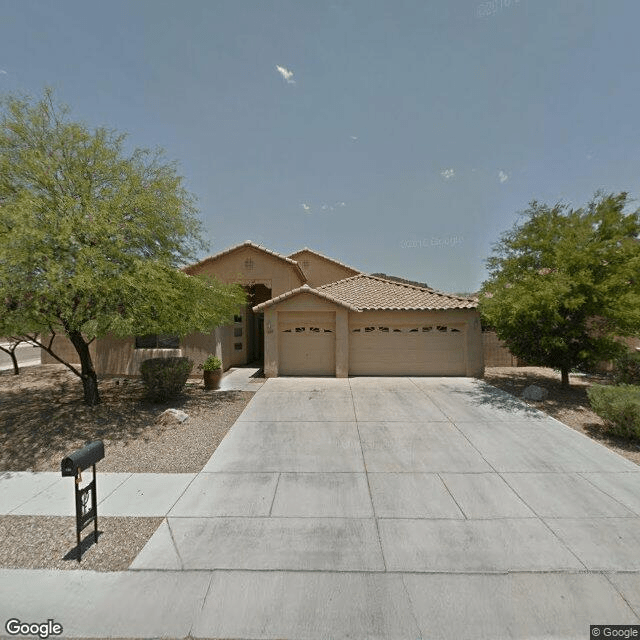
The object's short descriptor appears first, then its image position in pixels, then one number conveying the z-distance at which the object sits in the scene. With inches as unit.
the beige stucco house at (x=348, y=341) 511.5
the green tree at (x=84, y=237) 246.8
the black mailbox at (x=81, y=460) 135.3
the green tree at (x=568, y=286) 340.5
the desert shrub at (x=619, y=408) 258.2
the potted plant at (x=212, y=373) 447.2
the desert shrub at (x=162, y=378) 366.9
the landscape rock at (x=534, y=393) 386.5
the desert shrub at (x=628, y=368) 405.4
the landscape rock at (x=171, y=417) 309.1
